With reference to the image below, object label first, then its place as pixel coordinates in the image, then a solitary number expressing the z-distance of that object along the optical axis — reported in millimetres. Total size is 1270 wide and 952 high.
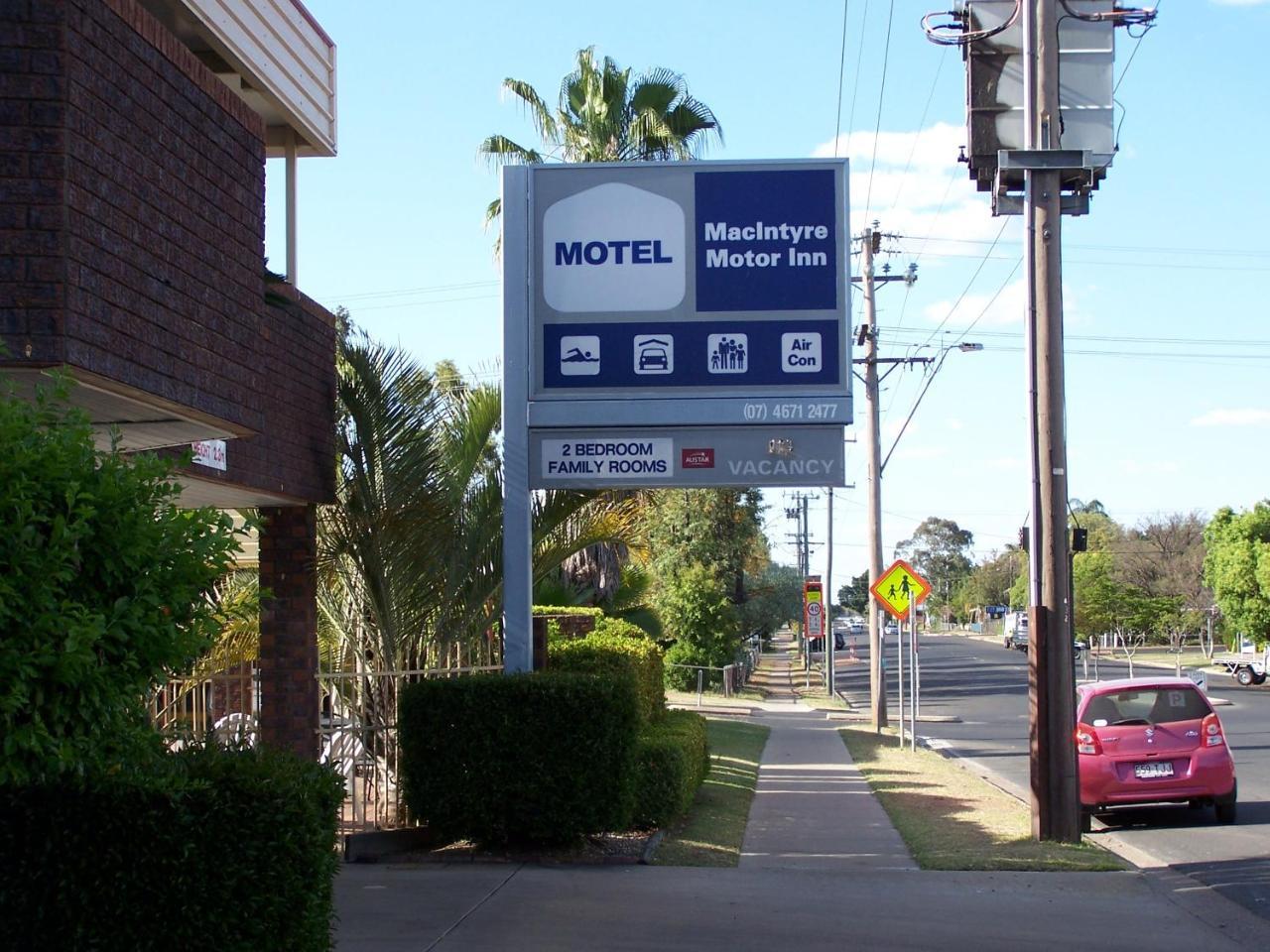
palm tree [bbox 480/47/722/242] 22531
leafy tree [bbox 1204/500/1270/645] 48781
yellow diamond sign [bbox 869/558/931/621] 21625
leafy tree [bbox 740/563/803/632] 52094
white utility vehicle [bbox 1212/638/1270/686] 42125
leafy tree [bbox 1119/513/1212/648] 58447
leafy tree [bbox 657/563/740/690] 40719
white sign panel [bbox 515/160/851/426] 11672
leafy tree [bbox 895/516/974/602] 149375
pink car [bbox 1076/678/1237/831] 14016
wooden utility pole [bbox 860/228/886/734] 28375
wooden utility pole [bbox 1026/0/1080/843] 11828
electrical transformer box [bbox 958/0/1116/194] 12555
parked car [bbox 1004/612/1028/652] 76019
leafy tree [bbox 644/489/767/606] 43094
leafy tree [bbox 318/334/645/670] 11711
